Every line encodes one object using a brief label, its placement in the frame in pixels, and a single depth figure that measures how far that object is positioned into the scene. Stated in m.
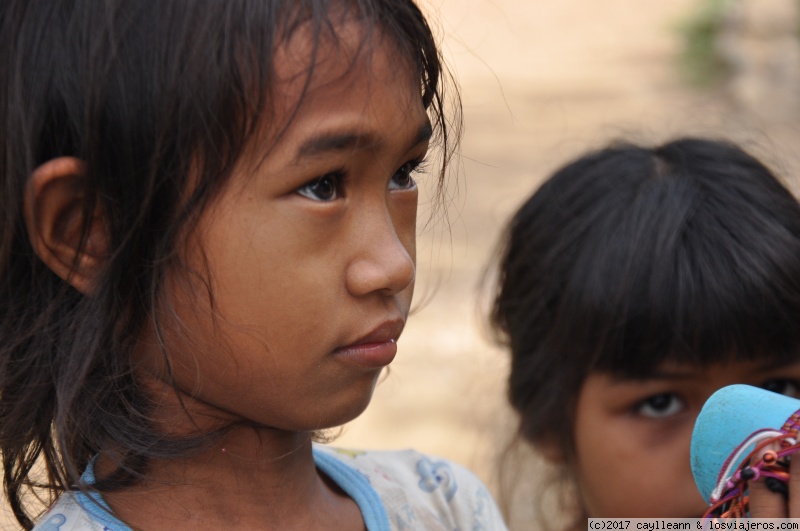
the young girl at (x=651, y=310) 1.74
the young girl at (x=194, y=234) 1.55
